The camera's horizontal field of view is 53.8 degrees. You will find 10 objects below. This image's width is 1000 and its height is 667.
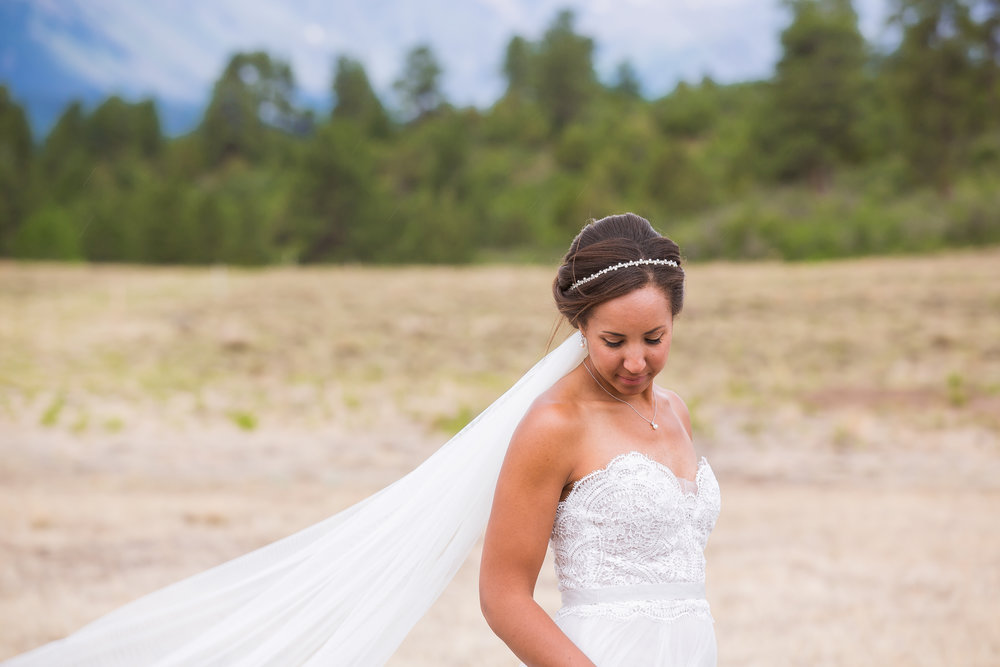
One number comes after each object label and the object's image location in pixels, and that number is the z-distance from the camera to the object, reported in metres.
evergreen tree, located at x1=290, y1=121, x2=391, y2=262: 49.97
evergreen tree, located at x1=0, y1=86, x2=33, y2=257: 54.31
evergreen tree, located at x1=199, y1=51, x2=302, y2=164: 75.56
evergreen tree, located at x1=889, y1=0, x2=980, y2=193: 36.78
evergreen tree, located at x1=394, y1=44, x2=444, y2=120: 80.69
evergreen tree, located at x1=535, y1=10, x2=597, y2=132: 78.88
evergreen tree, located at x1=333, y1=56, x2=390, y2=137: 77.62
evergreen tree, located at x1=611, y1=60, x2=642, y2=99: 90.38
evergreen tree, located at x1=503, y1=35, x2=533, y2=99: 87.94
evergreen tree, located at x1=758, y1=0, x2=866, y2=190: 43.53
